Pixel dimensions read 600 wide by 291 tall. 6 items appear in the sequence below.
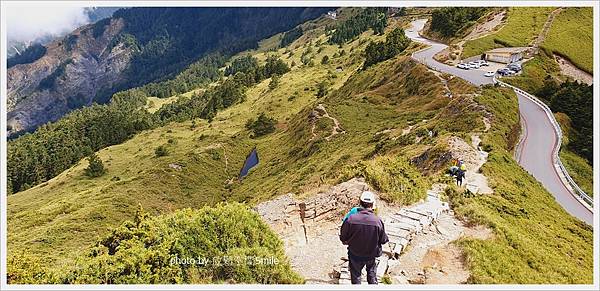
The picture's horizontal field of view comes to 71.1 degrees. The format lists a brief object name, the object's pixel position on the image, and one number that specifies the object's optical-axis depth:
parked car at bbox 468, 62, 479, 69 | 72.75
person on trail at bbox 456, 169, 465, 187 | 23.27
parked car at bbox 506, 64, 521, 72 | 69.06
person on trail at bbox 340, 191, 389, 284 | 10.42
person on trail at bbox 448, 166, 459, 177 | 24.09
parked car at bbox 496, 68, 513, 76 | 66.88
